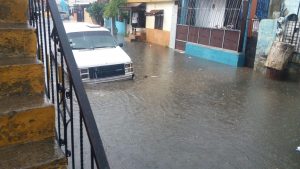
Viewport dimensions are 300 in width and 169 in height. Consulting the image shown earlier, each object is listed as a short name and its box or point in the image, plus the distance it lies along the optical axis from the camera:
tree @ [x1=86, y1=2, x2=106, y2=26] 30.10
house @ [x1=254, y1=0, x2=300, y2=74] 10.66
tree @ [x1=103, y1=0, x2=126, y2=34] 24.28
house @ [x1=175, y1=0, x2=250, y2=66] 12.99
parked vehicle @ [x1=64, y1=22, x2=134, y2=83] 8.54
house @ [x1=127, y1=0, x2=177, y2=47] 18.44
